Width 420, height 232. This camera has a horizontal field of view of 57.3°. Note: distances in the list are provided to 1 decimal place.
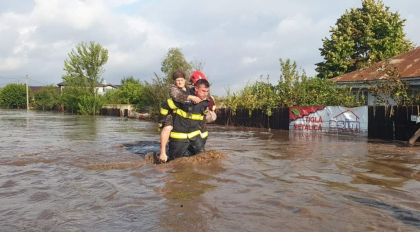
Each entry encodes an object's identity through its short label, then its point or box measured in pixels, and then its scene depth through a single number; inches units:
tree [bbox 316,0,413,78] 1126.4
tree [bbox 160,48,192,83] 1588.3
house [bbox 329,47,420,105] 712.4
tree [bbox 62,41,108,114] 2202.3
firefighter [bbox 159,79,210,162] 275.7
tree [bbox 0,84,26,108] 3762.3
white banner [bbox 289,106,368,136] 608.4
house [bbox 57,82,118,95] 4088.1
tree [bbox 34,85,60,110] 3125.7
